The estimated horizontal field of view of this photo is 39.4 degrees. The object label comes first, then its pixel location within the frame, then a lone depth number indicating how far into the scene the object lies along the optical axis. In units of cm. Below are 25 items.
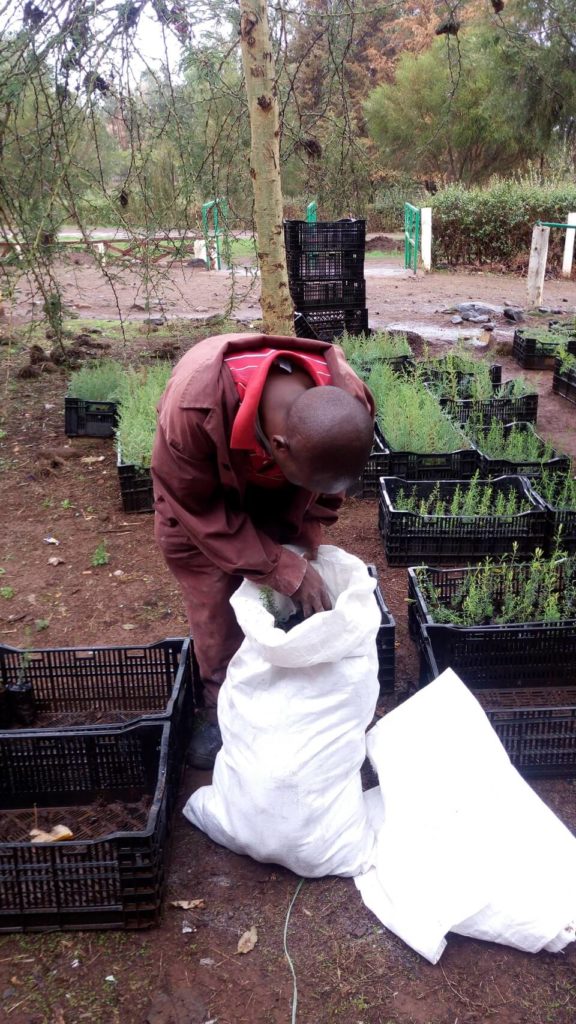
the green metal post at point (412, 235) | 1516
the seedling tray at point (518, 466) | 436
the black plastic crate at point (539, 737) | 247
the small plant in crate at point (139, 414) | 446
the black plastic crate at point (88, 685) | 277
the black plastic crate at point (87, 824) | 195
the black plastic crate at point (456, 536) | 384
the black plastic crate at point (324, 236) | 627
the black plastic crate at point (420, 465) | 449
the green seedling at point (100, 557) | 402
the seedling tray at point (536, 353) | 753
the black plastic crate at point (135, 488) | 449
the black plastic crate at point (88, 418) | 575
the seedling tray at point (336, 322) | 667
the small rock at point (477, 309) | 1018
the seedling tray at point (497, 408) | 529
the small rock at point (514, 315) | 992
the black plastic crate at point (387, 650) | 284
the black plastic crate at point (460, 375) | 584
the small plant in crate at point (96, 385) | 579
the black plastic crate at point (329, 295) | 648
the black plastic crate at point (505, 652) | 284
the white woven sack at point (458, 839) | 189
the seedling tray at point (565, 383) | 646
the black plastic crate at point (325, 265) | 637
